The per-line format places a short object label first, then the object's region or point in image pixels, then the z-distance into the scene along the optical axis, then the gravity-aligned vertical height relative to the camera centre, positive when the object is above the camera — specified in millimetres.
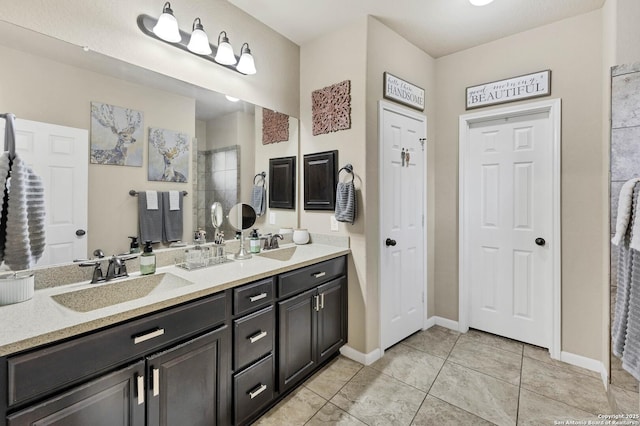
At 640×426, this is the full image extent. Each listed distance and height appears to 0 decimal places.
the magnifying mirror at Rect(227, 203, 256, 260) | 2195 -69
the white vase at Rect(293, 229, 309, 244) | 2641 -232
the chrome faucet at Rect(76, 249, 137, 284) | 1512 -295
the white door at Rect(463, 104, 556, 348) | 2527 -133
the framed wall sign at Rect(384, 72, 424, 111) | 2492 +1036
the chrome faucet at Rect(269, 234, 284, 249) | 2479 -266
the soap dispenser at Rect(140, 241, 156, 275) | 1639 -282
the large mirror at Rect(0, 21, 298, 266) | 1383 +533
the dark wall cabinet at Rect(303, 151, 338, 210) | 2525 +259
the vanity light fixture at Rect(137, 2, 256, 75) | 1725 +1057
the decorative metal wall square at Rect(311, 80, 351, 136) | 2420 +854
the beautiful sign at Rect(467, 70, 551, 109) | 2445 +1039
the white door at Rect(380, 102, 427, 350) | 2510 -117
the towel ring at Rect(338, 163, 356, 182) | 2402 +327
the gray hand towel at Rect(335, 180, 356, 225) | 2315 +54
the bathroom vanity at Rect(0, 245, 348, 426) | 1002 -621
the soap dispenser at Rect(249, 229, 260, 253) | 2306 -266
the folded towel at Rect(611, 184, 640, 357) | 1381 -337
